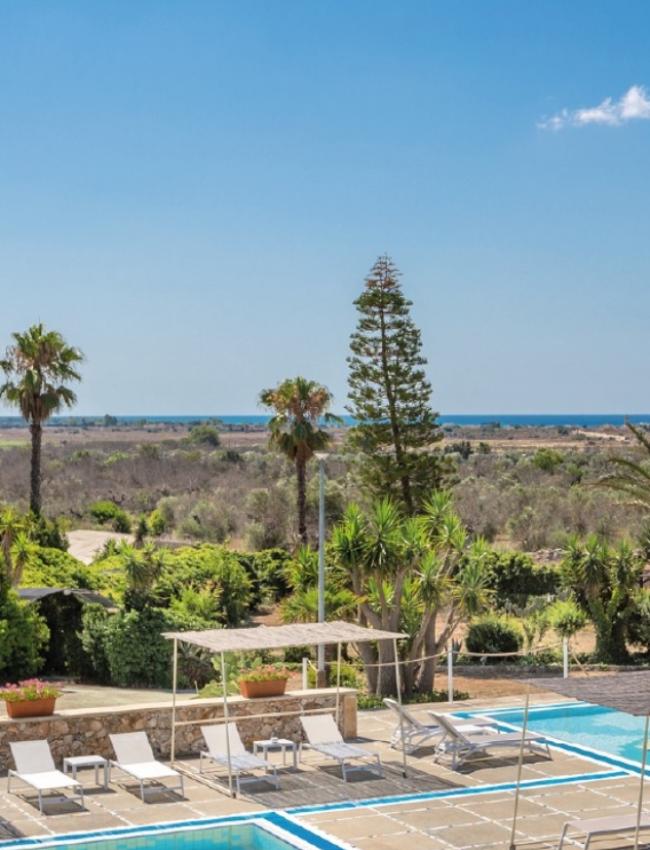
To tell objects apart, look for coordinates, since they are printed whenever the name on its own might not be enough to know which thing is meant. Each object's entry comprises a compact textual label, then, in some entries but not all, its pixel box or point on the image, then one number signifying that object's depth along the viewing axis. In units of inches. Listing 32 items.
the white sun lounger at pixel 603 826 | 456.9
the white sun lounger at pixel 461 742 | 629.0
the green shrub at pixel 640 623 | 1041.5
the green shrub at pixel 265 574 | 1443.0
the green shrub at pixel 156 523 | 1927.2
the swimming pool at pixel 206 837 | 505.4
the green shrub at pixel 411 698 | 807.6
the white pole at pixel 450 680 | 790.5
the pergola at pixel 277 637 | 611.0
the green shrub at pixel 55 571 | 1172.5
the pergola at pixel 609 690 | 476.1
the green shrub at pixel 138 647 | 948.0
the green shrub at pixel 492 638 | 1088.8
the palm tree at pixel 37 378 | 1478.8
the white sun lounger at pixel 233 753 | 592.1
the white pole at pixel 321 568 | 750.5
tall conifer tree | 1331.2
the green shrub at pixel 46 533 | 1333.2
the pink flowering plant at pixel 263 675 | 676.7
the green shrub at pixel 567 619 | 1065.5
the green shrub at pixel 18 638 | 956.0
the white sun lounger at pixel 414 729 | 636.1
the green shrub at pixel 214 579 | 1237.1
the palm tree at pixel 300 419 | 1475.1
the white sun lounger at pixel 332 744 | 609.0
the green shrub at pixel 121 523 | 2086.6
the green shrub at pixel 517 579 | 1347.2
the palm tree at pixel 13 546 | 1098.1
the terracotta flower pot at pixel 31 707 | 615.8
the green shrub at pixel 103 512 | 2105.1
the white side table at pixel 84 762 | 581.0
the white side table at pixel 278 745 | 633.0
